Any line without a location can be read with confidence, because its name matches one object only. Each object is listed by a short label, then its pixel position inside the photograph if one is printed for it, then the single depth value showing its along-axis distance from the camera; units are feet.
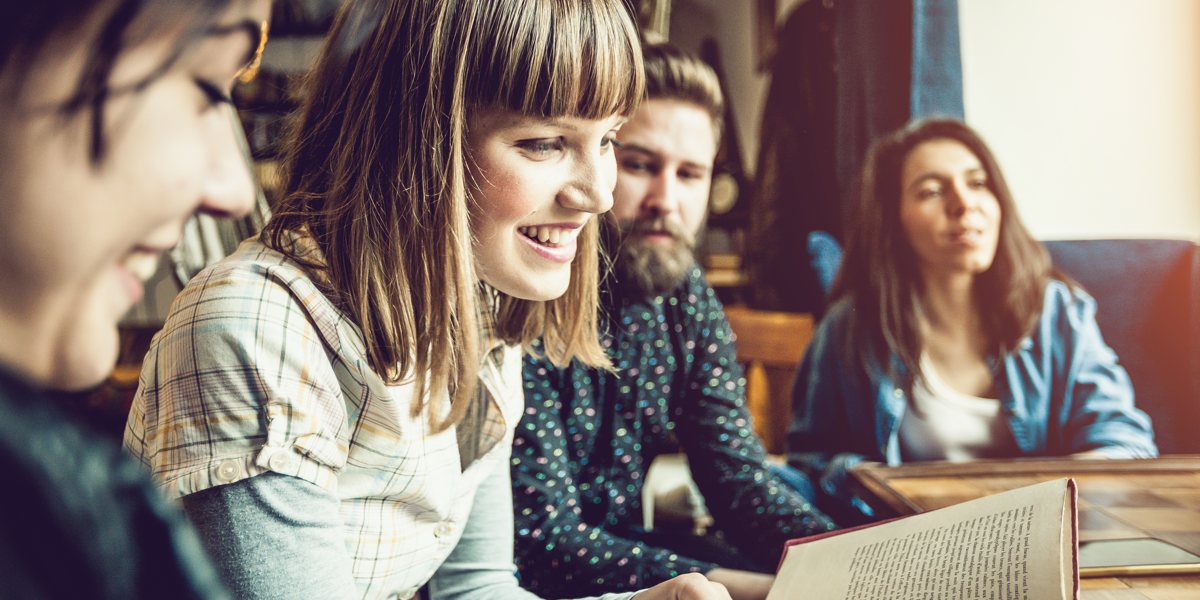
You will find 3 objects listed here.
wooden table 2.41
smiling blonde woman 1.59
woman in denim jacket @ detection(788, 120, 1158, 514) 3.75
